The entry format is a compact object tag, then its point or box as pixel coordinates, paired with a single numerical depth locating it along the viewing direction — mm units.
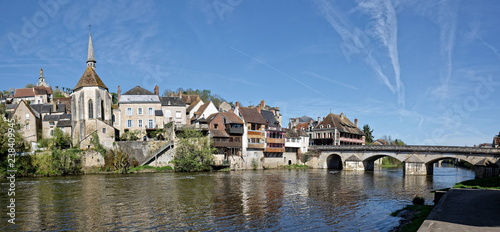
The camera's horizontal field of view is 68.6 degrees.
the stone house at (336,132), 81819
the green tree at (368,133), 104750
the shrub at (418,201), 25859
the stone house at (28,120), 64125
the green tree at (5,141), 45688
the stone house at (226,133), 64000
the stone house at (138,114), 67750
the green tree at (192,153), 57875
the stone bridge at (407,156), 53438
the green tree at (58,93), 115562
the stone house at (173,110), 71375
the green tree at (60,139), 57816
